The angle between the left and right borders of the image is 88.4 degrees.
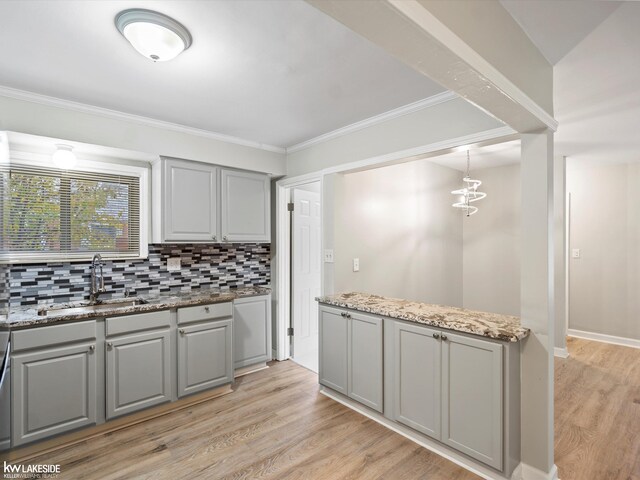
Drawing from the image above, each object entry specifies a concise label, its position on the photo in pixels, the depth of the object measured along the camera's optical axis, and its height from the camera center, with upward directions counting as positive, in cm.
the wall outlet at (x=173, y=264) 326 -24
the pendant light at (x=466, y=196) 376 +54
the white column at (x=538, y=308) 185 -40
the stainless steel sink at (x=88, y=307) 232 -51
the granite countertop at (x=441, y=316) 188 -51
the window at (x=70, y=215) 253 +22
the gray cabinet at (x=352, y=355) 250 -94
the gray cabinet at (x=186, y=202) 295 +36
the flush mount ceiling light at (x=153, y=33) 150 +100
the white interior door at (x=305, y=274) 396 -42
